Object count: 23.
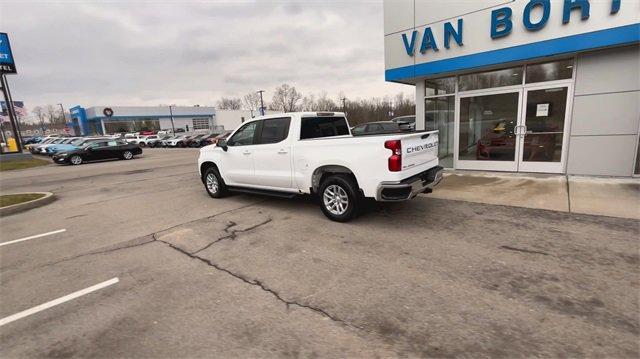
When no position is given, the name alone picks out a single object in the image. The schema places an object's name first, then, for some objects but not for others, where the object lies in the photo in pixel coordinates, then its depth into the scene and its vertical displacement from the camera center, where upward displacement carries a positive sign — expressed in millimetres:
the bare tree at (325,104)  75969 +3752
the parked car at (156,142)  40831 -1446
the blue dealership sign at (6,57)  21172 +5320
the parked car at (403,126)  14986 -494
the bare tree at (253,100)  99750 +7356
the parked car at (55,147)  24925 -833
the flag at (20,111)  31200 +2691
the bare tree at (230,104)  115206 +7581
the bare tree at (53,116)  113438 +7233
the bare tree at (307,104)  84500 +4341
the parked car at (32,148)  32178 -968
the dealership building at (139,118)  67625 +2748
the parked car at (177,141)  36700 -1348
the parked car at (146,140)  41659 -1143
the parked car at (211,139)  34719 -1275
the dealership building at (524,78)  7461 +780
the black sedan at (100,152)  20094 -1173
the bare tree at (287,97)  88625 +6662
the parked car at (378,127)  15484 -505
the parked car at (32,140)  47647 -326
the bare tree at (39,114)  108188 +7824
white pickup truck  5195 -765
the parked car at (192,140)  35906 -1266
